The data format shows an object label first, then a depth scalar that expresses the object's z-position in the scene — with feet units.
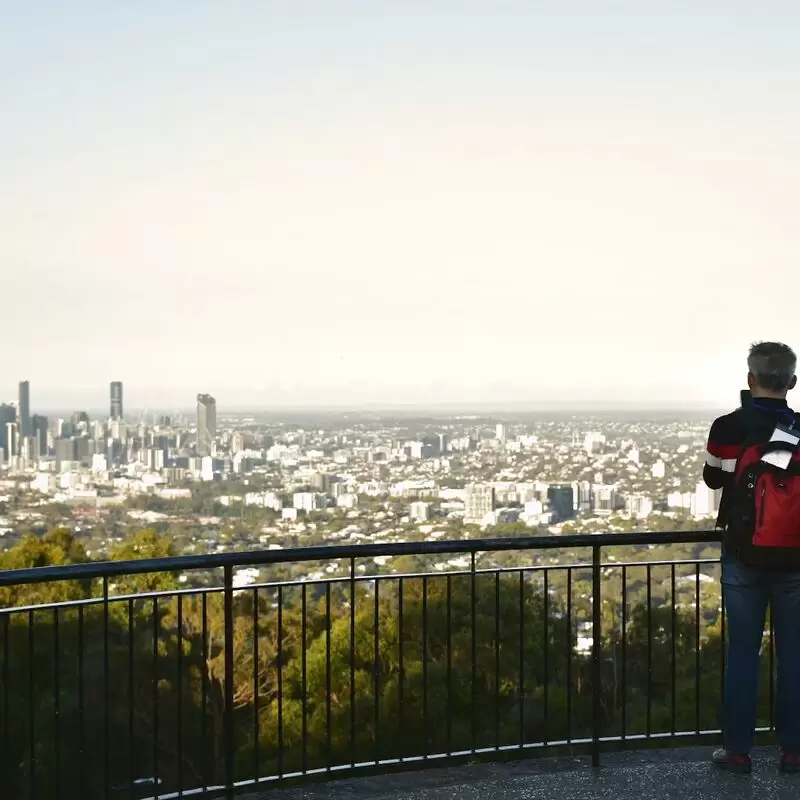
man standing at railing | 15.70
